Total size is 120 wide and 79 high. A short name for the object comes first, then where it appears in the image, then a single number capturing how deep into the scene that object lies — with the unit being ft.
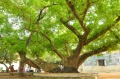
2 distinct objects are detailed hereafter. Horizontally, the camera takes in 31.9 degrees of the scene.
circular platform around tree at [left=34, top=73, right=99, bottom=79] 23.75
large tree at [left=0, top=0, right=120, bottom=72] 22.34
